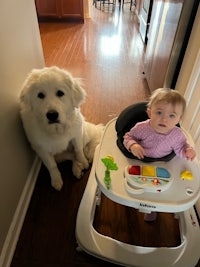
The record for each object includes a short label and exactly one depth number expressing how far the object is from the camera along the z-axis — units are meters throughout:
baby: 0.76
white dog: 0.96
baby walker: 0.72
